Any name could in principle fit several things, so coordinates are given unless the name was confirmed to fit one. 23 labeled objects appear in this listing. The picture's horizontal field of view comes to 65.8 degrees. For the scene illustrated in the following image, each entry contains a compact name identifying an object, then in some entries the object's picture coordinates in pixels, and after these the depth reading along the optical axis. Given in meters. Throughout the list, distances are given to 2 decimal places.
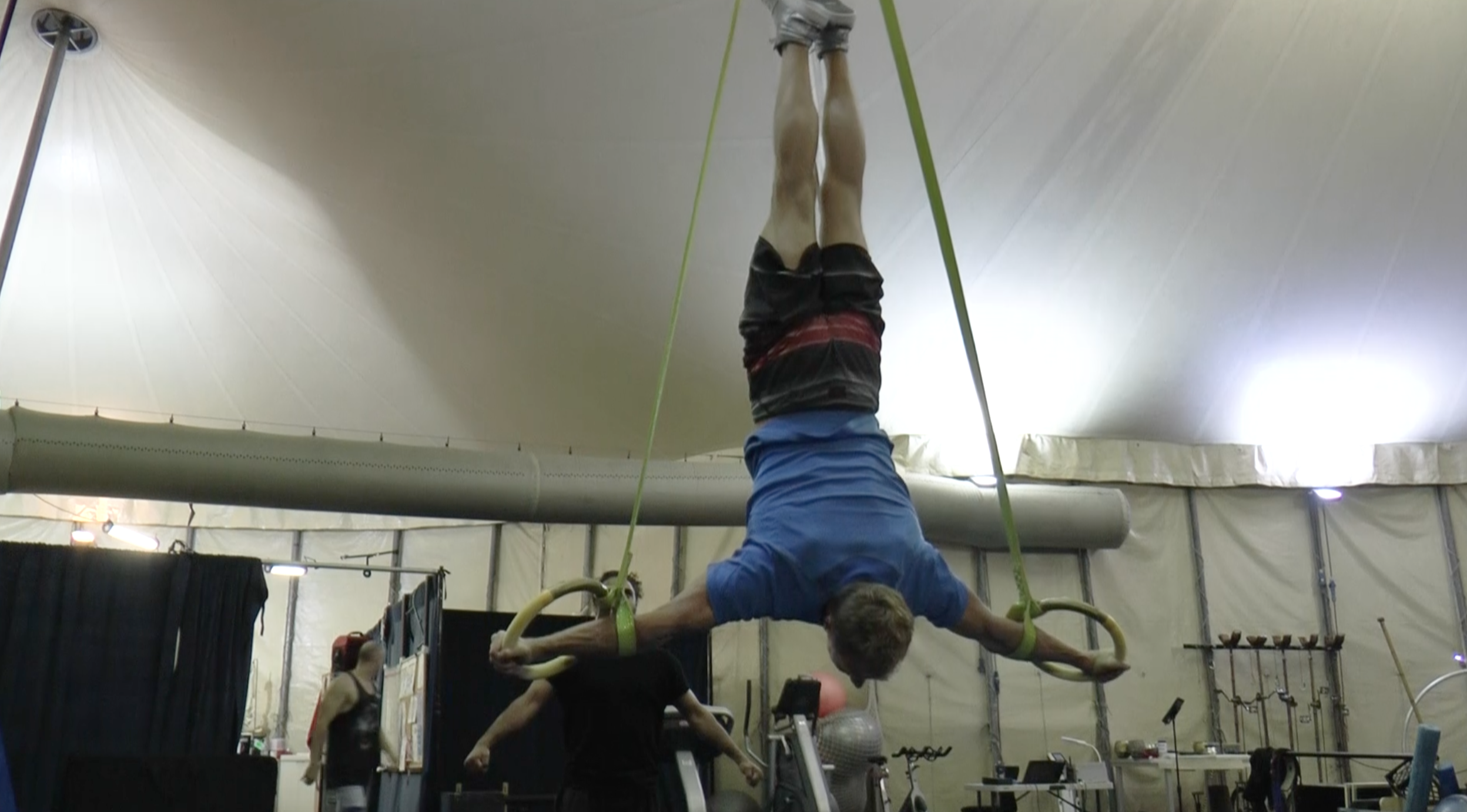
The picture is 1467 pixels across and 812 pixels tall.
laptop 7.79
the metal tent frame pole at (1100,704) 8.56
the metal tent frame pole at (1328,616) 8.70
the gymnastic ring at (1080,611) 2.88
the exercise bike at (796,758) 6.03
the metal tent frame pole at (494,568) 10.18
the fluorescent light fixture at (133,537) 10.73
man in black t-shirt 3.36
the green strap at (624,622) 2.55
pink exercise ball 8.10
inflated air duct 6.70
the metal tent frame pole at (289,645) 10.73
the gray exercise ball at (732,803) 7.11
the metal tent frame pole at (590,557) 9.63
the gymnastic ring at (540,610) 2.52
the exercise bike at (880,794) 7.18
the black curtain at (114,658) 7.12
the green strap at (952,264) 2.69
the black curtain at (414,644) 6.91
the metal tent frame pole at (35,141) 5.80
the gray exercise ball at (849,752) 7.14
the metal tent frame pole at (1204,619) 8.85
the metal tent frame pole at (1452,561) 8.85
